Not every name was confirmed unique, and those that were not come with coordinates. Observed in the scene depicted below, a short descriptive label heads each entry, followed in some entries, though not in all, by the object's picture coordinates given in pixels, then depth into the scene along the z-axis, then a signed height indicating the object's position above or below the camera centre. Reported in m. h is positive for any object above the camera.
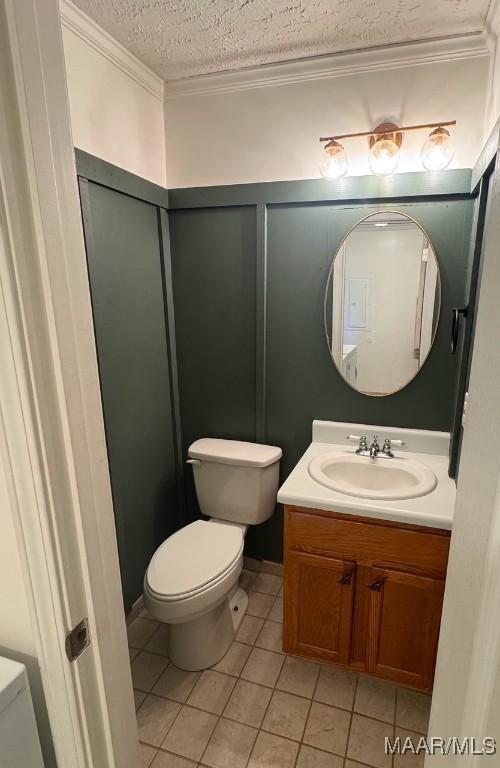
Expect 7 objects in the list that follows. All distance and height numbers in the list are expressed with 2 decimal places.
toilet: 1.53 -1.06
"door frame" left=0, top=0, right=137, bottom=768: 0.54 -0.16
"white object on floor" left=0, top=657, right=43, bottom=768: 0.65 -0.68
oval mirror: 1.69 -0.07
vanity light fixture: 1.49 +0.51
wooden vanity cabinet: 1.43 -1.10
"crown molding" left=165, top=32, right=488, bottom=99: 1.47 +0.85
